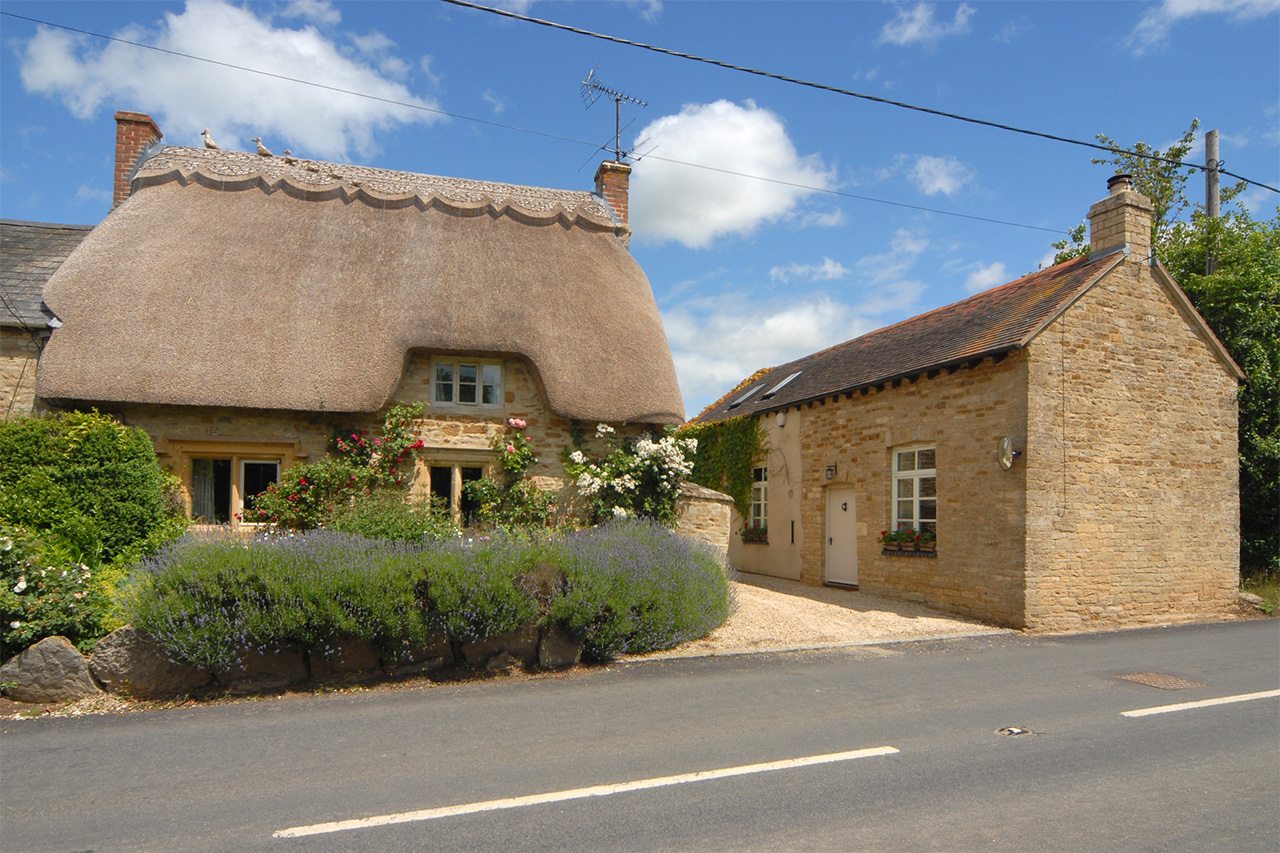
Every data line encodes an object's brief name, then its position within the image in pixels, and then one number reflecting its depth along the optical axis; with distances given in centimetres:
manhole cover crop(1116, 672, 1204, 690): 736
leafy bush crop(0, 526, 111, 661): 671
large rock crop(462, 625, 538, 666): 764
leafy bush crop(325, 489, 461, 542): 950
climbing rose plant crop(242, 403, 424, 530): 1060
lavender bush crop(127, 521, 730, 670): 672
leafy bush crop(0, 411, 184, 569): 829
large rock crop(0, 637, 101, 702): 655
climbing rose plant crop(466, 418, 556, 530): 1139
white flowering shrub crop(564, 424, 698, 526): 1151
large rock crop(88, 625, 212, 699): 677
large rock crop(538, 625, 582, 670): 780
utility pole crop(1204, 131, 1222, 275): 1695
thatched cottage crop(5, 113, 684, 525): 1026
